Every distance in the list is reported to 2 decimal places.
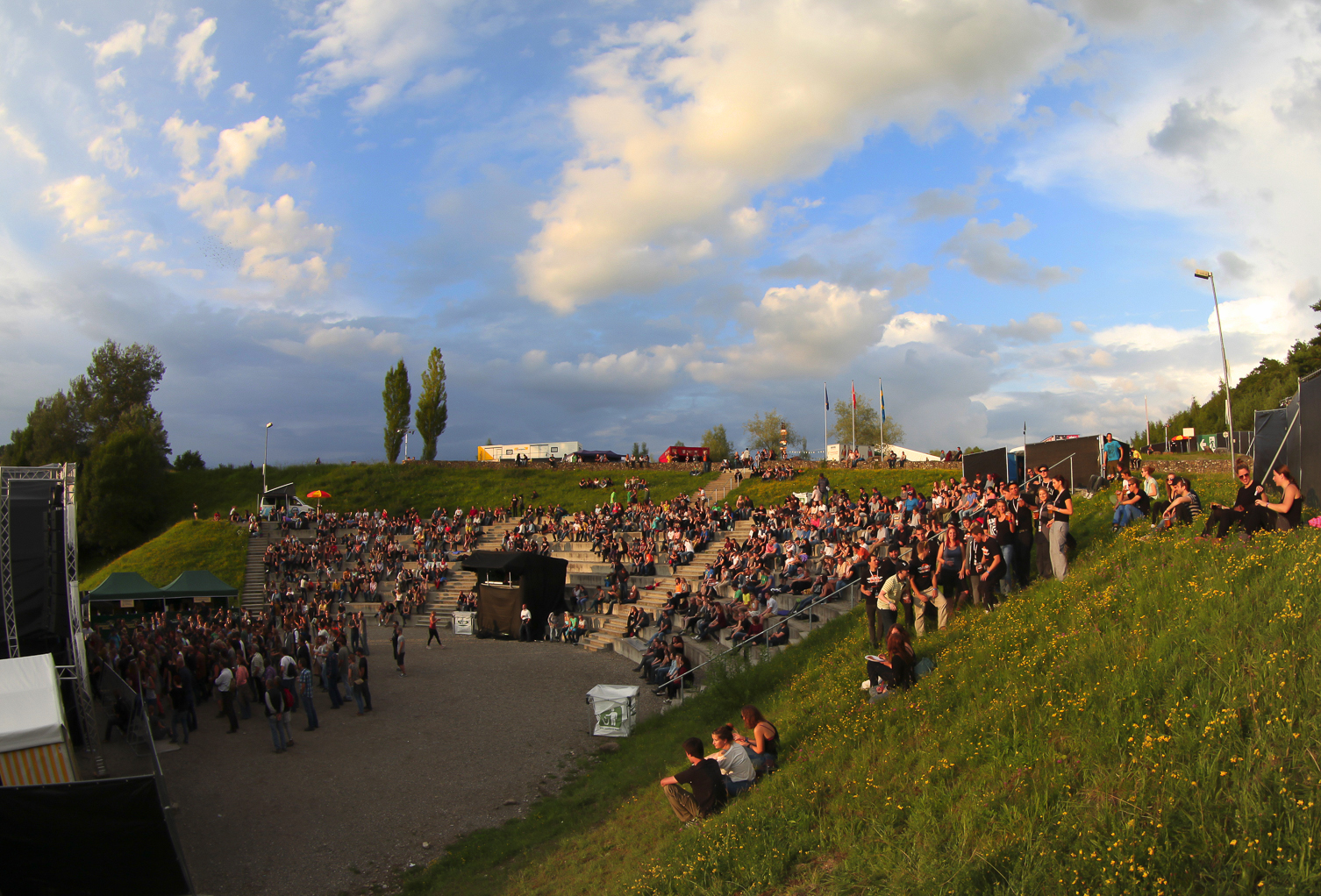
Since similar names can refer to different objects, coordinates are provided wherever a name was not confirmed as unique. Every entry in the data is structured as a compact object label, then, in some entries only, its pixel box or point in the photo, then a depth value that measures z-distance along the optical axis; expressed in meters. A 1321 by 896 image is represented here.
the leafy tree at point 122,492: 52.41
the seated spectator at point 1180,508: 11.05
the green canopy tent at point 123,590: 26.09
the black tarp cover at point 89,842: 7.50
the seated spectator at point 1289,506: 9.23
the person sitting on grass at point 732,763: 8.17
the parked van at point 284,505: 44.03
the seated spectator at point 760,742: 8.49
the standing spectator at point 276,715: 13.15
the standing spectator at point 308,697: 14.61
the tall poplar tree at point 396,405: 66.50
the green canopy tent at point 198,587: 26.58
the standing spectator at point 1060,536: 11.22
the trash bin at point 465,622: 27.44
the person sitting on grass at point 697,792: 7.86
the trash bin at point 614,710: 14.02
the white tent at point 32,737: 8.66
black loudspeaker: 13.99
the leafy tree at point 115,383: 66.12
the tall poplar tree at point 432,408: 67.94
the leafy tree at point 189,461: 62.53
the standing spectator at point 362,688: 15.88
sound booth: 25.81
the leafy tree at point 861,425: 75.19
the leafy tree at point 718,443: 95.47
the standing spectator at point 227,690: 14.49
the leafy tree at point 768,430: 82.31
